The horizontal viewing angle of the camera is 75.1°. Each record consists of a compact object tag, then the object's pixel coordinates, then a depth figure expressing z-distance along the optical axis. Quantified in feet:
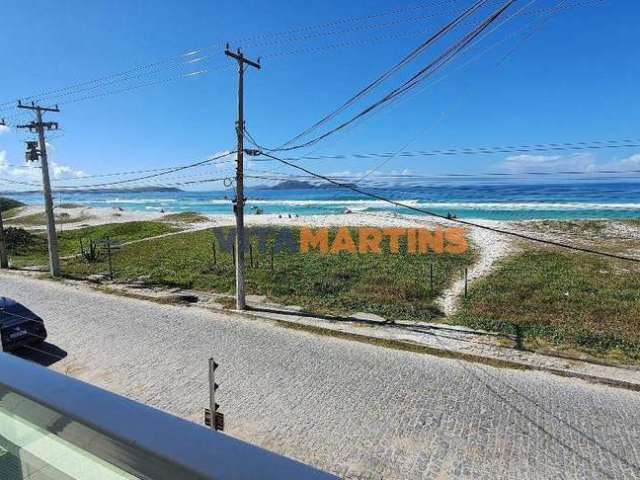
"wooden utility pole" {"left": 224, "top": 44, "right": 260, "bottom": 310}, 46.93
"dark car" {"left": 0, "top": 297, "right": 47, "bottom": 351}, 35.60
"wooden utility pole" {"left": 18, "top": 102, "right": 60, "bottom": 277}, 67.46
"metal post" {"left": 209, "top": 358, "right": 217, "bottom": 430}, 20.44
